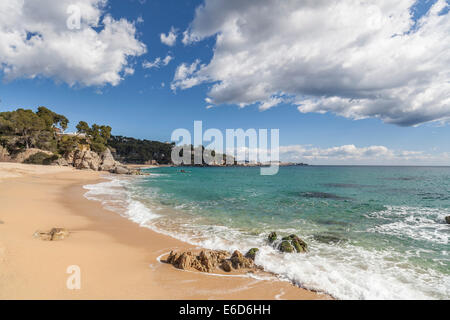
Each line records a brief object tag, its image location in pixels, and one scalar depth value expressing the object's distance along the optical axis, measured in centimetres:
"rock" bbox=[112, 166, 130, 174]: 5344
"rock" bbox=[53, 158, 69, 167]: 4847
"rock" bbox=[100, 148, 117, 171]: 5909
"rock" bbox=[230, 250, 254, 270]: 597
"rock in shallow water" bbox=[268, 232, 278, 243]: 823
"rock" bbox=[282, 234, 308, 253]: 733
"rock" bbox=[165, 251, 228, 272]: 573
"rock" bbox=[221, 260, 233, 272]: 573
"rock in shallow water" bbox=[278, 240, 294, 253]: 725
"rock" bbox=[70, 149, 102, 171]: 5419
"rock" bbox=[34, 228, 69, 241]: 722
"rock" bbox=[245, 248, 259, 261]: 663
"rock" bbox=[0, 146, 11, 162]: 4531
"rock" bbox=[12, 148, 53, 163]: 4538
